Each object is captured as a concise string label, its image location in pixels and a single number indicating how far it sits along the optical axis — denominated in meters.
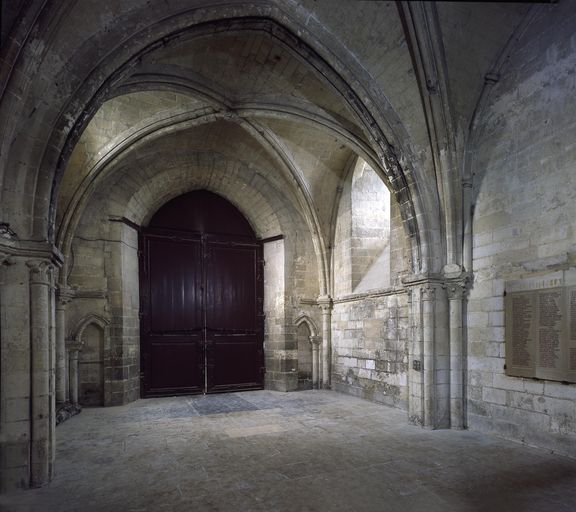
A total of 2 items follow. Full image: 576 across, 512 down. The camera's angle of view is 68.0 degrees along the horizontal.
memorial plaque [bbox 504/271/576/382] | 4.68
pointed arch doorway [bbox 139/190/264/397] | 9.21
